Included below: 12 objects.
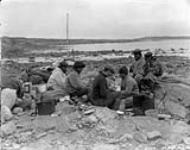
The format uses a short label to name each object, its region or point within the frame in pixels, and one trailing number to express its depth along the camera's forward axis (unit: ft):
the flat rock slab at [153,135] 16.02
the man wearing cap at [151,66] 24.19
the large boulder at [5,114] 18.15
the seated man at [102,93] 19.75
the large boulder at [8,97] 19.40
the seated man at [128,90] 20.67
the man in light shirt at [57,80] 21.70
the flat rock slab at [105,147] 15.44
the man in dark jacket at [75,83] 20.74
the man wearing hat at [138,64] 24.61
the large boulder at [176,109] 21.04
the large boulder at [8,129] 16.76
